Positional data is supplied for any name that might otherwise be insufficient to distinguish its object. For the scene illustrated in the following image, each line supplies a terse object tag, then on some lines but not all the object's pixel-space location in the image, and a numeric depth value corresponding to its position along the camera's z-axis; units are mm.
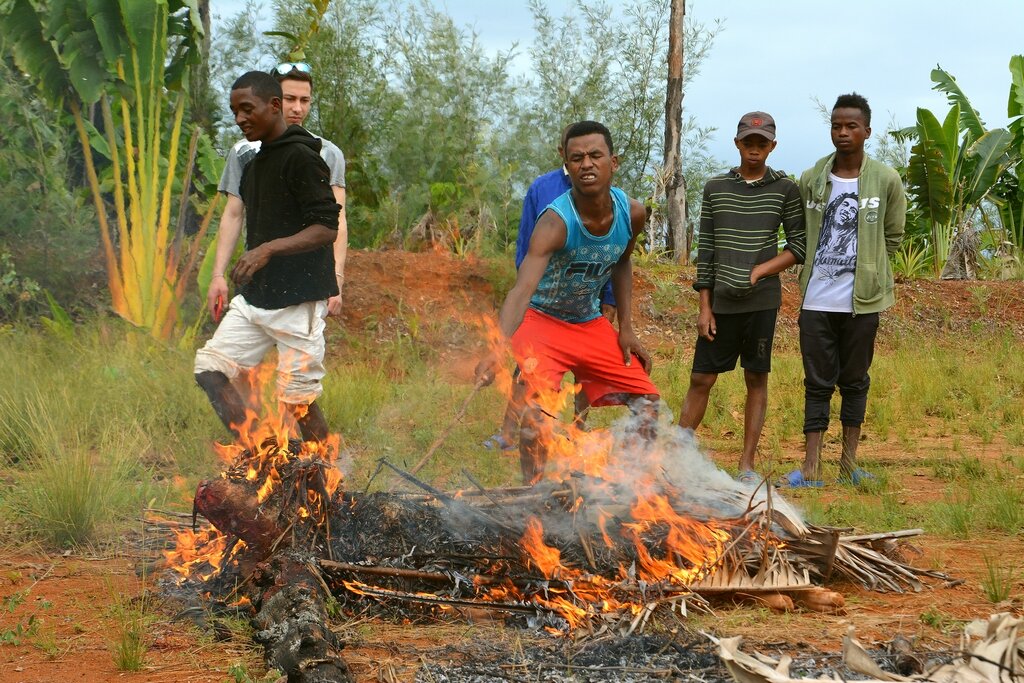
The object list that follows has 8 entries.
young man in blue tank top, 5301
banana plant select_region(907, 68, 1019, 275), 15328
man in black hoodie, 5395
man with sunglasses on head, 5762
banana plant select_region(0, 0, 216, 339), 9492
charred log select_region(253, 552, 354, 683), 3486
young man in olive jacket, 6773
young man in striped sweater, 6645
